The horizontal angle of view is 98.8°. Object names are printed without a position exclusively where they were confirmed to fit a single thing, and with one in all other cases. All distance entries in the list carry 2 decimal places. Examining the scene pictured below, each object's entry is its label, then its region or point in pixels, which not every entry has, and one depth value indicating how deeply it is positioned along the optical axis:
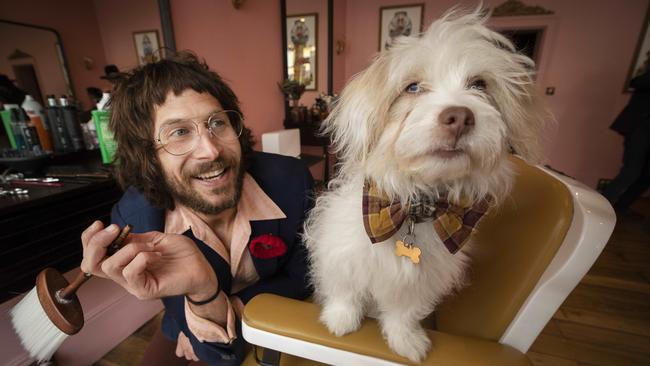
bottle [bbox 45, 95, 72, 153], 1.16
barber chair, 0.52
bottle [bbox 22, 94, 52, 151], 1.11
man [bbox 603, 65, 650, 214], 2.50
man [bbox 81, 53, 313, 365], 0.77
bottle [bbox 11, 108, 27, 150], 1.05
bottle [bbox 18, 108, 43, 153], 1.07
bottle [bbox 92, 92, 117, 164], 1.18
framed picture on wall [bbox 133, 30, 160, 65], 1.27
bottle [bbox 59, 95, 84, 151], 1.18
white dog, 0.56
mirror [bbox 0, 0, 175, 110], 1.01
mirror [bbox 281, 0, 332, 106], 2.30
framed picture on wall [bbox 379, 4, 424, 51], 3.83
